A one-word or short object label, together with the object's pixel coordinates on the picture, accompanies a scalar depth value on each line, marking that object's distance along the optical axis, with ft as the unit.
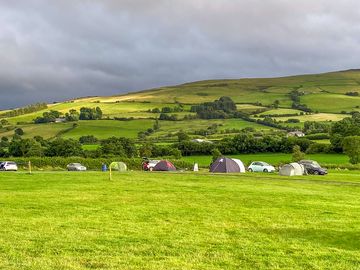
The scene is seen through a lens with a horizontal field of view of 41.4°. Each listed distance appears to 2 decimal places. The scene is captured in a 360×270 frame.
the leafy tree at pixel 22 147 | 324.80
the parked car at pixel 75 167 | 234.79
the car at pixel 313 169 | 191.72
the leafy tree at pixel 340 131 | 323.70
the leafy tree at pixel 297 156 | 271.69
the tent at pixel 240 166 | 198.47
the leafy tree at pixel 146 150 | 323.57
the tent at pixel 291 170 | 177.37
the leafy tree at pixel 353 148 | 259.19
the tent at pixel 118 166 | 237.27
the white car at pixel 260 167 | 220.76
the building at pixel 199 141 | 367.04
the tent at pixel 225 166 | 194.59
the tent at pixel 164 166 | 219.41
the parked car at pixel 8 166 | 225.62
